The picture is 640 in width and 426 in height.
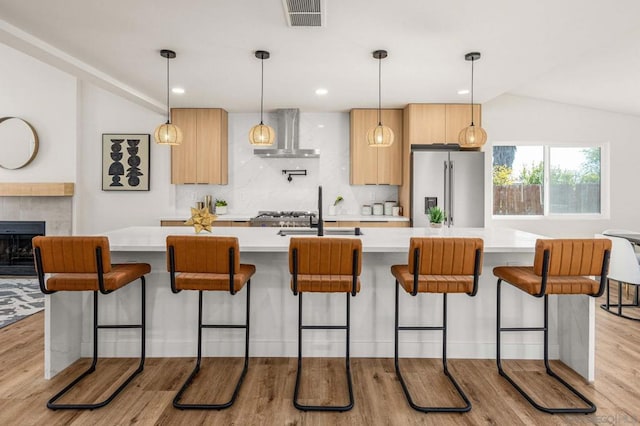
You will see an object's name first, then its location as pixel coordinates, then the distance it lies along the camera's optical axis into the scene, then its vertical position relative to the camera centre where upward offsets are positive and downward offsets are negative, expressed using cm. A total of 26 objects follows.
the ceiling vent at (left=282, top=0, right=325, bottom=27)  250 +132
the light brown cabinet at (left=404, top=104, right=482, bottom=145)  509 +114
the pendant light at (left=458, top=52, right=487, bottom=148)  354 +67
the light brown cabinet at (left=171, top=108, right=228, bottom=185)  541 +85
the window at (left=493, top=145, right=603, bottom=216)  571 +42
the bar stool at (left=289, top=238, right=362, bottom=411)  219 -34
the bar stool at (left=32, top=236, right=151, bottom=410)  223 -36
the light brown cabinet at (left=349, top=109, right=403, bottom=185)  539 +76
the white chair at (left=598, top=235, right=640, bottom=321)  369 -56
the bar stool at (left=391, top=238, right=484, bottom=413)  222 -33
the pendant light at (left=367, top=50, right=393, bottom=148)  351 +65
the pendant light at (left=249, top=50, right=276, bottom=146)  355 +66
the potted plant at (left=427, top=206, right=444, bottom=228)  304 -8
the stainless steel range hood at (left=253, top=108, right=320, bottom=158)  549 +109
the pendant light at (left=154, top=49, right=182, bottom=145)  346 +66
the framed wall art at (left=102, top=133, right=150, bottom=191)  566 +65
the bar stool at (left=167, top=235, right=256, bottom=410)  224 -34
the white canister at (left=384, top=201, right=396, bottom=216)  563 -1
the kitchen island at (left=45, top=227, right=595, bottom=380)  279 -79
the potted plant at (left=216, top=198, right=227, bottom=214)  564 +0
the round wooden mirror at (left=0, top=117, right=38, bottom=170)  552 +90
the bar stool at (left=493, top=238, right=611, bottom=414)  220 -34
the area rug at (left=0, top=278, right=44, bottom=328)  380 -106
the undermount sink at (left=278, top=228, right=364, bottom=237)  310 -21
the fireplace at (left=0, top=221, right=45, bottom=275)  557 -60
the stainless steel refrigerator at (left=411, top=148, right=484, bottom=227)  496 +35
